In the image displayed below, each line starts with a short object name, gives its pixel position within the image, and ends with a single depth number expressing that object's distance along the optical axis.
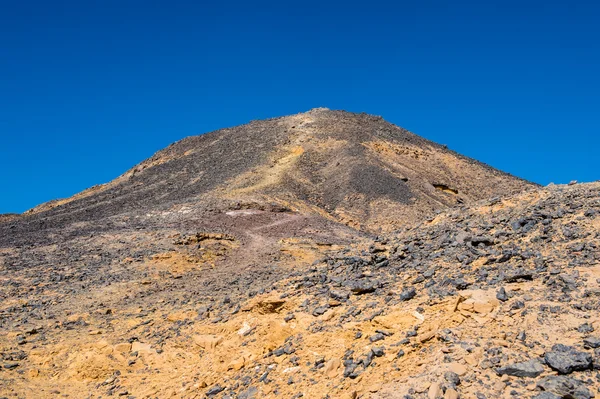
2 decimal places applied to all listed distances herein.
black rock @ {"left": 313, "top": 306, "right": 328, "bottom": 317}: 9.05
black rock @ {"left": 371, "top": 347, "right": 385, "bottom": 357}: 7.21
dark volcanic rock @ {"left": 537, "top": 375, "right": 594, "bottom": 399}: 5.58
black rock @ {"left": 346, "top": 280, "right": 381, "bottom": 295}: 9.23
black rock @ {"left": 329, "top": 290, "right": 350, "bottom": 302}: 9.28
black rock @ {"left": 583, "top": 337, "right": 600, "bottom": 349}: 6.13
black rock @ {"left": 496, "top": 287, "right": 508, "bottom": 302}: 7.43
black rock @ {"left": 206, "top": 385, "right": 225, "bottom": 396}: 8.26
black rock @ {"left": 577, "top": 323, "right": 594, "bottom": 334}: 6.41
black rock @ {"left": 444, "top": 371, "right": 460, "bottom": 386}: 6.09
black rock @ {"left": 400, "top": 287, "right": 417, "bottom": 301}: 8.42
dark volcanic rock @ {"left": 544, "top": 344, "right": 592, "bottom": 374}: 5.89
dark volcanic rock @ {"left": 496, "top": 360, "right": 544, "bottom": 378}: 5.98
